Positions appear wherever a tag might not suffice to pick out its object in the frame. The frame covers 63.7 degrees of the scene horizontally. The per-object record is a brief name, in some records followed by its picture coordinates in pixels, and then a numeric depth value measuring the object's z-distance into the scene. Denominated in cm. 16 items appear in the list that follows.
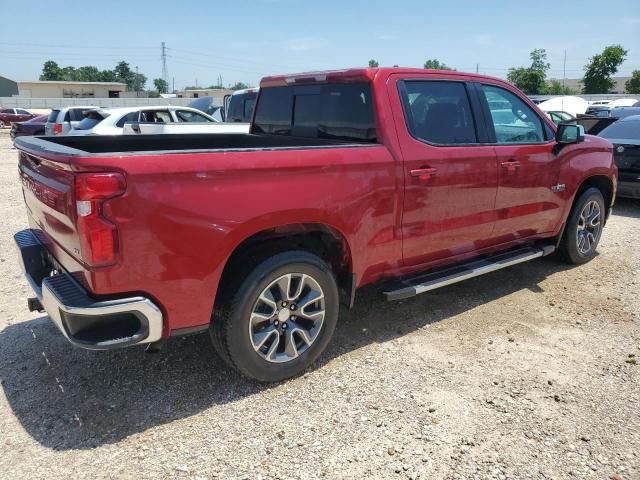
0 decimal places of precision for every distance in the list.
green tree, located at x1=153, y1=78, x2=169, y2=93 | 13461
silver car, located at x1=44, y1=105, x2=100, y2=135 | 1680
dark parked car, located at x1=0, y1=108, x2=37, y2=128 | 3269
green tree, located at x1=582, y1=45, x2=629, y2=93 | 5341
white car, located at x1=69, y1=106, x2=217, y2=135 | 1148
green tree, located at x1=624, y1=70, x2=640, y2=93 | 5693
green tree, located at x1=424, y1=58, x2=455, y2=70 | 6494
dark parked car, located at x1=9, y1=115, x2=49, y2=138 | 2342
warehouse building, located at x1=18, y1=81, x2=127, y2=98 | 7725
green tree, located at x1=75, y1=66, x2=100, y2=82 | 11762
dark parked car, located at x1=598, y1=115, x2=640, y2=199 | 853
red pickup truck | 262
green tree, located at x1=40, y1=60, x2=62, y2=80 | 11181
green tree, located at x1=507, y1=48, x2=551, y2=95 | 5822
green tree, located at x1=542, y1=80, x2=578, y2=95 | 6097
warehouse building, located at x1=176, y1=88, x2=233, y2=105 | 7996
